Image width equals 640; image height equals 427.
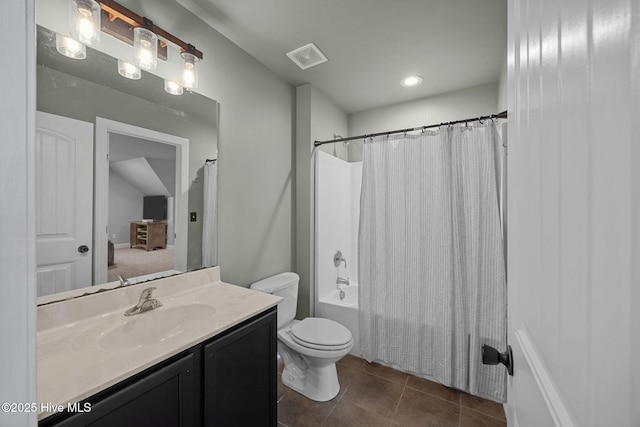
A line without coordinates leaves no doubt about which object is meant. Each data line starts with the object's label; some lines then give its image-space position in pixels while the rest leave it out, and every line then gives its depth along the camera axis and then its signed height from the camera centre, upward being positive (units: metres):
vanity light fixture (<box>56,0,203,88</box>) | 1.11 +0.90
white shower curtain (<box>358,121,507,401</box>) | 1.78 -0.33
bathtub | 2.30 -0.92
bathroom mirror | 1.06 +0.49
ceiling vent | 1.93 +1.28
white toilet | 1.72 -0.93
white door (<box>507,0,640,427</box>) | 0.26 +0.00
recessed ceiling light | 2.36 +1.28
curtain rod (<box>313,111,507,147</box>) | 1.71 +0.69
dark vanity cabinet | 0.76 -0.65
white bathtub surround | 2.40 -0.21
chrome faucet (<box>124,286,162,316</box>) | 1.19 -0.44
